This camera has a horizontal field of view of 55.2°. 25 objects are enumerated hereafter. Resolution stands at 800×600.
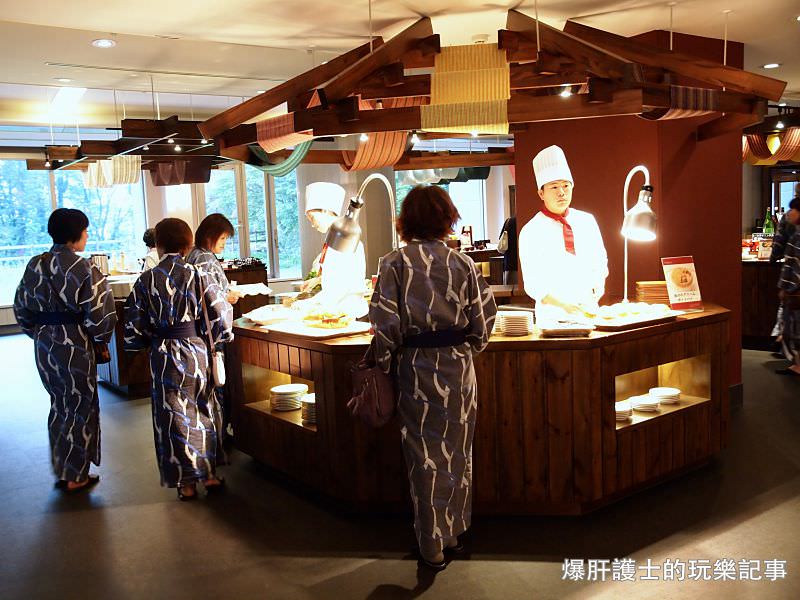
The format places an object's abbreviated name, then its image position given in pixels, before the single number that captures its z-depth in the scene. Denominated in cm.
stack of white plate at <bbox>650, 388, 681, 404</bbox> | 434
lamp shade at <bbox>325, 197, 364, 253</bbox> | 396
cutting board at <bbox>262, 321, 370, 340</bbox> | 407
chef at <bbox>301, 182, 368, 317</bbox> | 496
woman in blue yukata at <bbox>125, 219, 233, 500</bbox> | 420
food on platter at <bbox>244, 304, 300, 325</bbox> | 479
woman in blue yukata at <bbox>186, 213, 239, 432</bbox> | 504
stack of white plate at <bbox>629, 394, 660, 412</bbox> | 421
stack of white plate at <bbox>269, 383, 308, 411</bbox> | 457
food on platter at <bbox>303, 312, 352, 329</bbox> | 430
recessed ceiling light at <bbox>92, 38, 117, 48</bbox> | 655
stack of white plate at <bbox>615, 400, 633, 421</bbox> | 407
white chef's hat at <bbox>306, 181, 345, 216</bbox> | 545
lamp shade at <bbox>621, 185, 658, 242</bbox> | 425
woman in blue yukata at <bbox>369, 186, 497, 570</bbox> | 321
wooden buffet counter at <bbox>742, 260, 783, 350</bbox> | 825
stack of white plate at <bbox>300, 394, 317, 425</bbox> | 424
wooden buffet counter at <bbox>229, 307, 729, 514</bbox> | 377
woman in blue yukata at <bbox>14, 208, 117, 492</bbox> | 448
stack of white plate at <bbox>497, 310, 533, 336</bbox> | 385
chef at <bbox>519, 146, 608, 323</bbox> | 449
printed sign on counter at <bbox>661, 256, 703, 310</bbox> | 449
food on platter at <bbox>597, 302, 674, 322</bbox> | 412
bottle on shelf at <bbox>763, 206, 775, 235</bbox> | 1088
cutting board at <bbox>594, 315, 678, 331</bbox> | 391
